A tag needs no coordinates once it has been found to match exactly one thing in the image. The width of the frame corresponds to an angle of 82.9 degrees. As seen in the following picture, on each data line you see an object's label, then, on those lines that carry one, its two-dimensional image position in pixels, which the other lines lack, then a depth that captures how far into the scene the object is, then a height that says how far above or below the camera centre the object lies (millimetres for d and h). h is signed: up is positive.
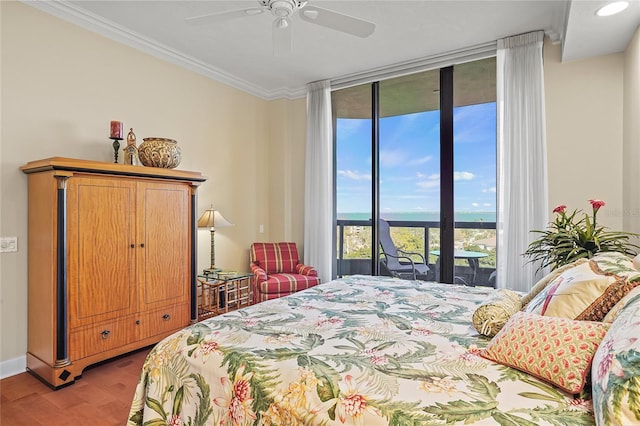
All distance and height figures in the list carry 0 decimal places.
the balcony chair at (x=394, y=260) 4492 -601
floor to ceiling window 3992 +513
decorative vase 3211 +542
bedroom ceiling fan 2215 +1242
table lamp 4020 -102
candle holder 3143 +577
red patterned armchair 3957 -711
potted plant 2469 -223
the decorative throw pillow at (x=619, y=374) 824 -409
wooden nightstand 3791 -861
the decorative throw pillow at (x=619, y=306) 1225 -329
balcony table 4012 -505
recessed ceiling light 2311 +1329
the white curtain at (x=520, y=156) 3412 +533
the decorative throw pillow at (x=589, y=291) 1339 -309
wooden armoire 2531 -379
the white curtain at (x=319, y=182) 4688 +394
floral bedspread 1068 -561
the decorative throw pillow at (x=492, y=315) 1593 -471
